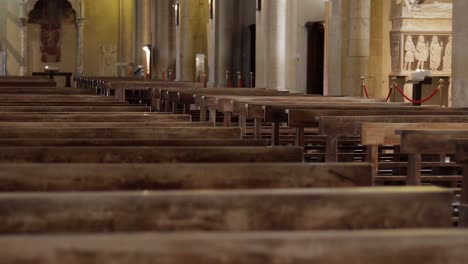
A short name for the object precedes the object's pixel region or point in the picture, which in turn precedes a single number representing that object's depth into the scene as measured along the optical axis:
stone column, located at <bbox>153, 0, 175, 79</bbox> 34.39
